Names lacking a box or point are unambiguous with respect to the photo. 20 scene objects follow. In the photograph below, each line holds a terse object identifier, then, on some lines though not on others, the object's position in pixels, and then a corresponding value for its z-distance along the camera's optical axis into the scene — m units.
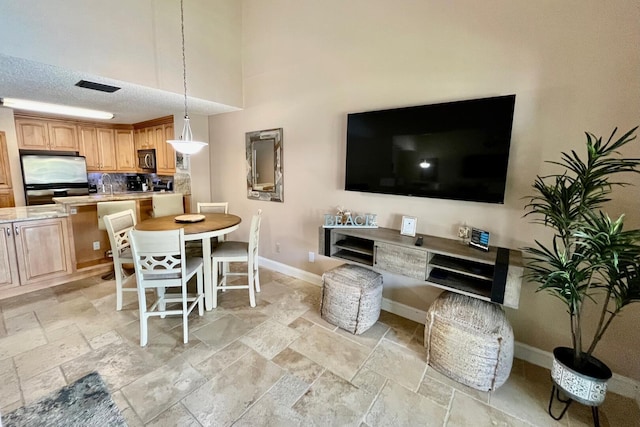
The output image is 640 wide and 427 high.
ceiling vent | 2.87
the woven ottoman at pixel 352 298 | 2.44
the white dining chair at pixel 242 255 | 2.87
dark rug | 1.58
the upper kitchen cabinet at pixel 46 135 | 4.54
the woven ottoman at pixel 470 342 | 1.81
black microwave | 5.04
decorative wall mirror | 3.66
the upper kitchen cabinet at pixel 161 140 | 4.65
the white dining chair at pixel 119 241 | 2.64
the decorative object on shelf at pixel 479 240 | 2.10
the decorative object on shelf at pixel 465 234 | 2.29
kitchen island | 2.96
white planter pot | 1.54
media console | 1.83
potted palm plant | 1.45
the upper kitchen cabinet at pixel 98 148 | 5.22
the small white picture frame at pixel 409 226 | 2.49
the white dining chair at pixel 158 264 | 2.14
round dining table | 2.58
